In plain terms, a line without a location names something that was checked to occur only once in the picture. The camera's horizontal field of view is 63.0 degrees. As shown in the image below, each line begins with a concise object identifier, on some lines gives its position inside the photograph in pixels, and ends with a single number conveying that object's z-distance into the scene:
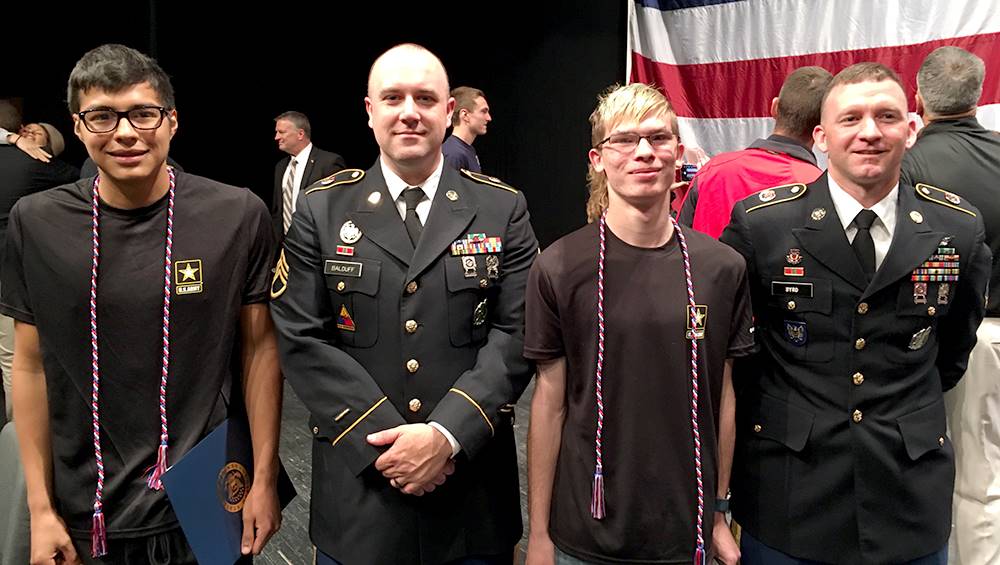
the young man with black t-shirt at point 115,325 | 1.55
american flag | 3.91
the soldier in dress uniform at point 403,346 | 1.60
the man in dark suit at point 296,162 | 5.76
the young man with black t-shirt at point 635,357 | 1.58
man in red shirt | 2.63
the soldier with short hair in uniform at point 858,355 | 1.65
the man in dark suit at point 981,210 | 2.32
